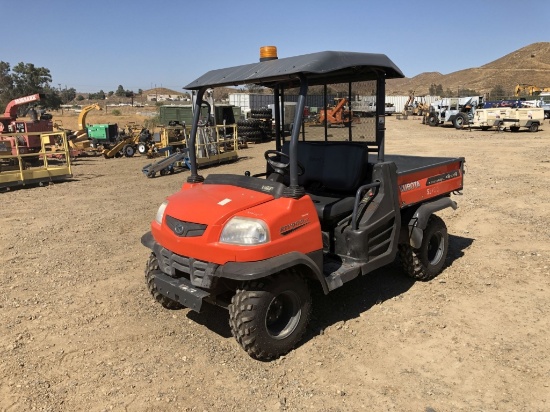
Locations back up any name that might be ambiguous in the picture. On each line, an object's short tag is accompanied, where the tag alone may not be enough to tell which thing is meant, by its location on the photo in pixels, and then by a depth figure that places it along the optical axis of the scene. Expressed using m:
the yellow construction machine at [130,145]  17.89
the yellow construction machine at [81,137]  18.31
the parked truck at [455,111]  26.83
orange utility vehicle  3.35
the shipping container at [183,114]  23.20
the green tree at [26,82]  50.81
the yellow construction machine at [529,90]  39.09
